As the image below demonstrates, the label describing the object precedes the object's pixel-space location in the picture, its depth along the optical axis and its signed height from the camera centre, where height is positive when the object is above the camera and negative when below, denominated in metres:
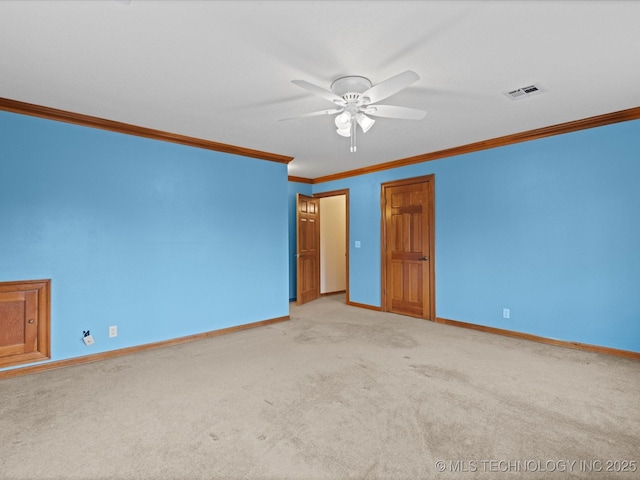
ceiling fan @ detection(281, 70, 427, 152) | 2.35 +1.07
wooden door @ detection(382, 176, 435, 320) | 5.03 -0.07
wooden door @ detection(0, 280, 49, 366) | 3.02 -0.71
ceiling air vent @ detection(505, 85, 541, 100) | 2.81 +1.29
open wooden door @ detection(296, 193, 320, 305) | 6.24 -0.10
